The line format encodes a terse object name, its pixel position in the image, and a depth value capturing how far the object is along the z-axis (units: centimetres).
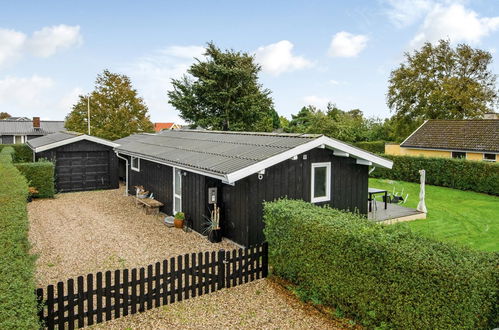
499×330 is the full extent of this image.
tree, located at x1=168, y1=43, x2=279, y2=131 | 4016
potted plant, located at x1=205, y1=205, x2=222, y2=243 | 1098
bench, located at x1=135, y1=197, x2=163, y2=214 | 1479
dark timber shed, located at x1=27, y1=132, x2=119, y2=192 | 2045
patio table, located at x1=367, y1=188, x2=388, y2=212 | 1495
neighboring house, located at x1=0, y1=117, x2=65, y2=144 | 5558
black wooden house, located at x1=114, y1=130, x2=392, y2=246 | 1017
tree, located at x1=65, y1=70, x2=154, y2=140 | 4234
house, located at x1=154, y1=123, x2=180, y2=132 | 9014
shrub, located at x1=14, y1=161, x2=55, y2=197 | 1794
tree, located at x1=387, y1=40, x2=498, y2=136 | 4141
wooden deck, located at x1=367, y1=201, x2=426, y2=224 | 1393
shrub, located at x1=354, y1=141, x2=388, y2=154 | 3828
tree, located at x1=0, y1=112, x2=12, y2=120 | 12256
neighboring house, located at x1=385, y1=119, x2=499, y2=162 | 2603
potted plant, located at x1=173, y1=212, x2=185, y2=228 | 1284
